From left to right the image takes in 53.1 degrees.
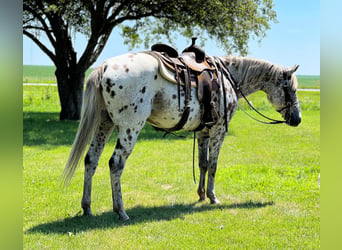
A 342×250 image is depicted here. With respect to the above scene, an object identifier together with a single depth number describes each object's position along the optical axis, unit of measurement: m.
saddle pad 4.61
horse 4.34
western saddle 4.79
